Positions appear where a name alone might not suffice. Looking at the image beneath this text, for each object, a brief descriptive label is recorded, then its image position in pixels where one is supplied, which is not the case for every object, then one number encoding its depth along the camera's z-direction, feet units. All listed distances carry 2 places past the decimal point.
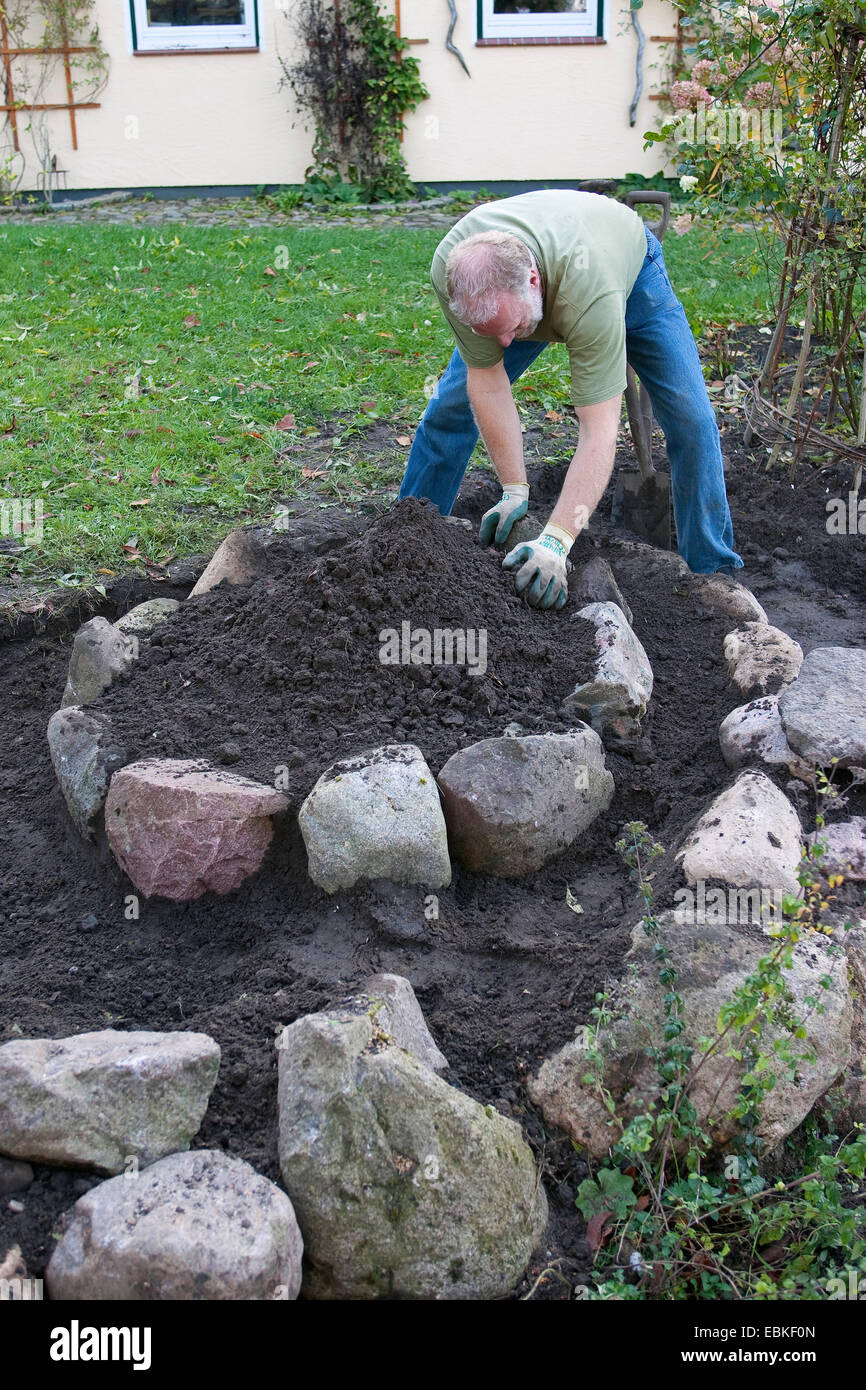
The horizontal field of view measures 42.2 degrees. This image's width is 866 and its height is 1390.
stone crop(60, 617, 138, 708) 10.87
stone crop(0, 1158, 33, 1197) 6.40
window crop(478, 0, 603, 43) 34.99
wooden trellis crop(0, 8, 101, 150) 35.19
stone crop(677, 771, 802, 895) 8.29
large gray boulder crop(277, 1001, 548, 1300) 6.38
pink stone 8.93
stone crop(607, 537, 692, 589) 13.28
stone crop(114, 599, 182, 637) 11.69
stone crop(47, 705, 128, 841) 9.63
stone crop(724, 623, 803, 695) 10.92
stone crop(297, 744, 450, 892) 8.66
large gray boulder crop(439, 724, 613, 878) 9.00
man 10.47
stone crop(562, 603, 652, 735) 10.45
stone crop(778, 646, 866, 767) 9.29
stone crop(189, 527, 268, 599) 12.41
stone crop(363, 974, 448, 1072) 7.22
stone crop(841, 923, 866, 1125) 7.65
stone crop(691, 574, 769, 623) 12.64
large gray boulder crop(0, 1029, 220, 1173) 6.44
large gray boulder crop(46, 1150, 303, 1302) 5.75
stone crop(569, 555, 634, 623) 11.96
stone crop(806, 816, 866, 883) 8.64
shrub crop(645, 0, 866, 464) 14.37
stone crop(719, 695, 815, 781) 9.53
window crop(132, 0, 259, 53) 35.78
